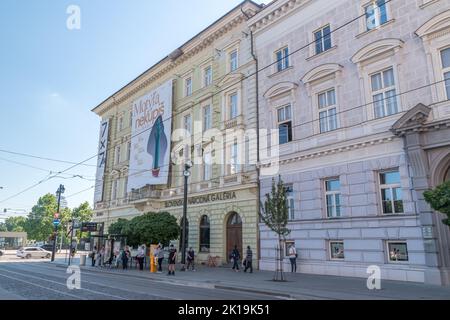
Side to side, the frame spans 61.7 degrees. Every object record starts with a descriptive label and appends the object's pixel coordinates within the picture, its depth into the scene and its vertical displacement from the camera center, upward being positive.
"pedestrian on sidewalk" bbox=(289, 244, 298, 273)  20.72 -0.56
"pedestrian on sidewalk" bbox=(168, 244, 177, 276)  21.52 -0.90
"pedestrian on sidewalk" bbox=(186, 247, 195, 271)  24.20 -0.65
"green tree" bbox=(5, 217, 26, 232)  134.91 +8.74
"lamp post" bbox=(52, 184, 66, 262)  44.70 +6.69
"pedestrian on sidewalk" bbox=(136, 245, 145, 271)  25.72 -0.74
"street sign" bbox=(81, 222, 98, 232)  31.31 +1.63
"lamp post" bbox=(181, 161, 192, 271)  23.19 +1.03
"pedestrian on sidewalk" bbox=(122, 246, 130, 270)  26.73 -0.84
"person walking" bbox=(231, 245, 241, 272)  23.55 -0.68
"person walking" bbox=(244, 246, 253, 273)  21.84 -0.82
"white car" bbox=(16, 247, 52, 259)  47.76 -0.74
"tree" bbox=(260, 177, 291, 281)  17.94 +1.66
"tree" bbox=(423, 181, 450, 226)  11.79 +1.50
